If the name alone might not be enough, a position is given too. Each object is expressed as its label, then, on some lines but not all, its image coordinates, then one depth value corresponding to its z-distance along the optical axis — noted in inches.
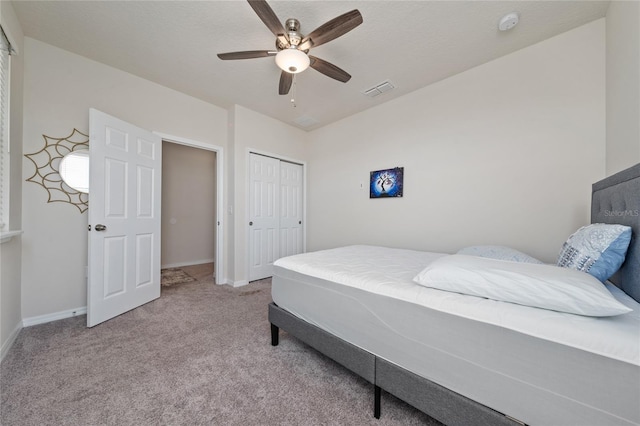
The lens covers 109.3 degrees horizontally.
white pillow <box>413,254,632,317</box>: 30.8
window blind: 67.4
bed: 28.3
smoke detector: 72.3
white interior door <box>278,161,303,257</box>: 159.3
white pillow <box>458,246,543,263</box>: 64.5
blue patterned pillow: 40.3
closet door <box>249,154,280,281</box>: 141.3
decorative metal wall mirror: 85.9
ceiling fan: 59.5
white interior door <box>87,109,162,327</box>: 85.7
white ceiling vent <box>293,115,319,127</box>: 148.1
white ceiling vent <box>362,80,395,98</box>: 110.2
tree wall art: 120.6
